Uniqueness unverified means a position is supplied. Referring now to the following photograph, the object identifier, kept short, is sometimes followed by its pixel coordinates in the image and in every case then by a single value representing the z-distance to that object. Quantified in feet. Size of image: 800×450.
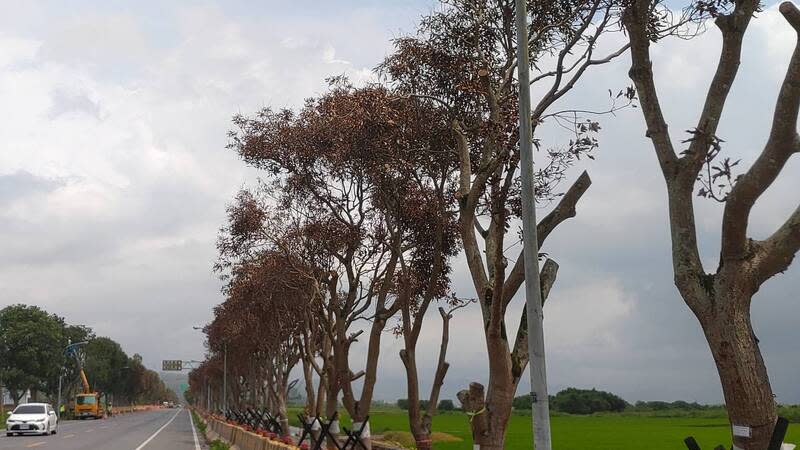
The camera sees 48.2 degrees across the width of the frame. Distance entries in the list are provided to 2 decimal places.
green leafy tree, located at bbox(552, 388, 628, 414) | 460.14
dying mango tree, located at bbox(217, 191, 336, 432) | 82.99
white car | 147.13
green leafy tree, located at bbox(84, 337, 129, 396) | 424.05
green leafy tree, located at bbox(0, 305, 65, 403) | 297.12
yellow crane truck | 287.69
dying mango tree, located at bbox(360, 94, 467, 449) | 55.83
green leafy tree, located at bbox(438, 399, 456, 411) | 493.44
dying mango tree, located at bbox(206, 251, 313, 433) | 90.83
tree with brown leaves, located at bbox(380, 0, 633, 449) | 41.22
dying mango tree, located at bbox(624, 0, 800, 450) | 27.53
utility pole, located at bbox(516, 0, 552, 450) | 35.09
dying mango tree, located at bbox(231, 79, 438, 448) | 58.95
